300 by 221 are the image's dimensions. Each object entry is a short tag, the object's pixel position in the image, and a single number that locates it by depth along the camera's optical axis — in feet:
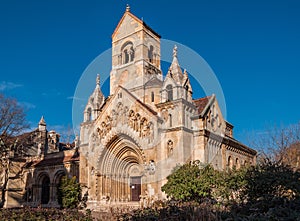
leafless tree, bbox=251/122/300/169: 112.55
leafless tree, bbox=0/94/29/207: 92.99
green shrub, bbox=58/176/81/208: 86.38
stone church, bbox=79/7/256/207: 75.72
